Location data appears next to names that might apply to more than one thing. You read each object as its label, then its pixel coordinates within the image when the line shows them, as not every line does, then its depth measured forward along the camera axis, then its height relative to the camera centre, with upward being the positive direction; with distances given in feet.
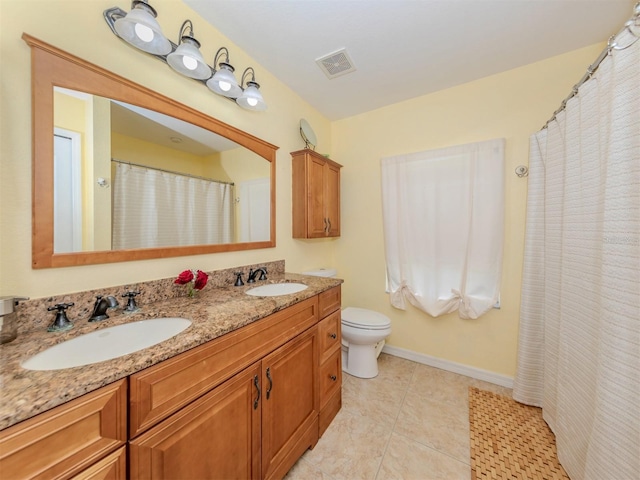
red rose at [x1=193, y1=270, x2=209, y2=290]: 3.99 -0.76
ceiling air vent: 5.59 +4.22
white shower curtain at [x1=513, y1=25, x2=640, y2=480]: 2.83 -0.60
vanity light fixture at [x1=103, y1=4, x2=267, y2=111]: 3.38 +2.94
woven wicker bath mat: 4.07 -3.90
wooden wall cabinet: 6.68 +1.22
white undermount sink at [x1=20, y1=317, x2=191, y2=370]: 2.36 -1.26
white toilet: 6.39 -2.75
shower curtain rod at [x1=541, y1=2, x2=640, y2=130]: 2.81 +2.60
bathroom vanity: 1.75 -1.68
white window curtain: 6.31 +0.33
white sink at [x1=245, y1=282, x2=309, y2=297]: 5.09 -1.14
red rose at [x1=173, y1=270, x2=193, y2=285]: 3.83 -0.69
